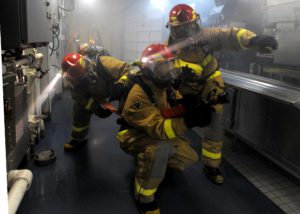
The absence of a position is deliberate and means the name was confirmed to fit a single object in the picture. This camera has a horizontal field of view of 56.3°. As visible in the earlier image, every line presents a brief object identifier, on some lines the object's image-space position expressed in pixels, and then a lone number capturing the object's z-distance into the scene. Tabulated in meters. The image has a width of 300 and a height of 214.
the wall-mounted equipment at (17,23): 1.44
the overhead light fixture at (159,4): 6.97
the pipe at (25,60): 1.99
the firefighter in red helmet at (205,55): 2.42
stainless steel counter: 2.22
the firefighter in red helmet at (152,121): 1.82
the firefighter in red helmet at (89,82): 2.61
